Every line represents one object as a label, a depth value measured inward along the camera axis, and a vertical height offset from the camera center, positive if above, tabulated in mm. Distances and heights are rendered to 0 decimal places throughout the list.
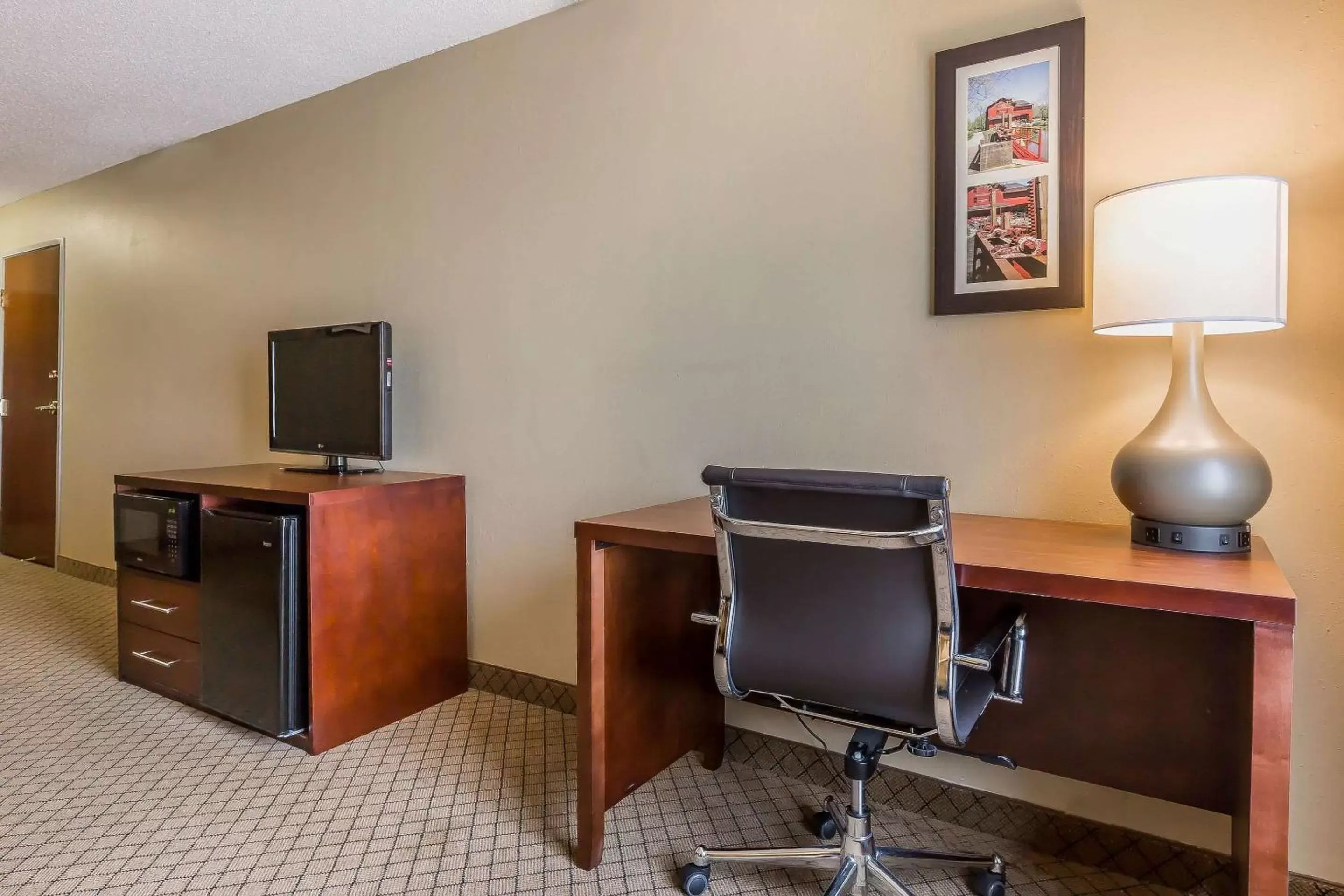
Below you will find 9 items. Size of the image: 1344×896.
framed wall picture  1711 +586
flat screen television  2668 +131
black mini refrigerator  2262 -584
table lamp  1287 +209
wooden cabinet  2297 -573
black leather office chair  1246 -337
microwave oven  2555 -361
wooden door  4660 +135
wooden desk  1244 -499
